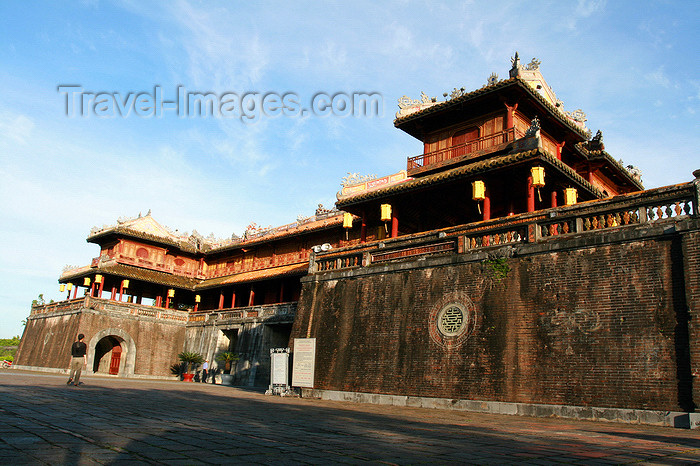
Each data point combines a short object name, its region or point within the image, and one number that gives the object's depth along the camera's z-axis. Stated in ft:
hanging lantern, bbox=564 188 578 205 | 50.39
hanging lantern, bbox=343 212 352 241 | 73.51
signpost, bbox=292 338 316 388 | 52.37
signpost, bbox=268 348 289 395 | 54.44
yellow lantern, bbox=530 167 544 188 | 49.60
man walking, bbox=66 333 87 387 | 44.37
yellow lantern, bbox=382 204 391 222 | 62.91
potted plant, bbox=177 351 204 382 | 96.32
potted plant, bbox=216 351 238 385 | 85.12
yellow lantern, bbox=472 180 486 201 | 53.72
